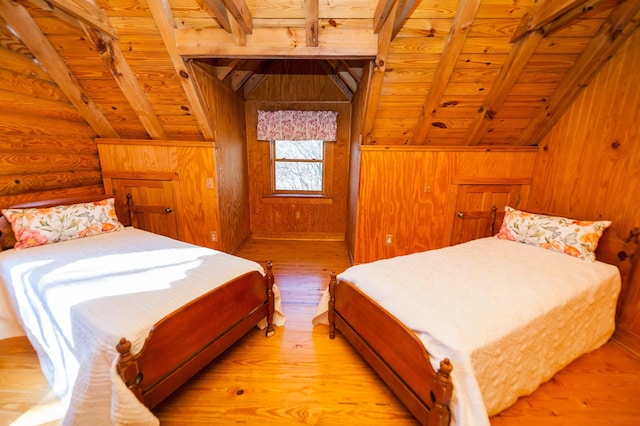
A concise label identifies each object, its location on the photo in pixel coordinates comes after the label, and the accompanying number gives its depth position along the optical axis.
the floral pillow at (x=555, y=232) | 1.94
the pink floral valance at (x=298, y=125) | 3.75
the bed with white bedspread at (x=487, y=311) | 1.14
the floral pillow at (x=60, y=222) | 2.01
